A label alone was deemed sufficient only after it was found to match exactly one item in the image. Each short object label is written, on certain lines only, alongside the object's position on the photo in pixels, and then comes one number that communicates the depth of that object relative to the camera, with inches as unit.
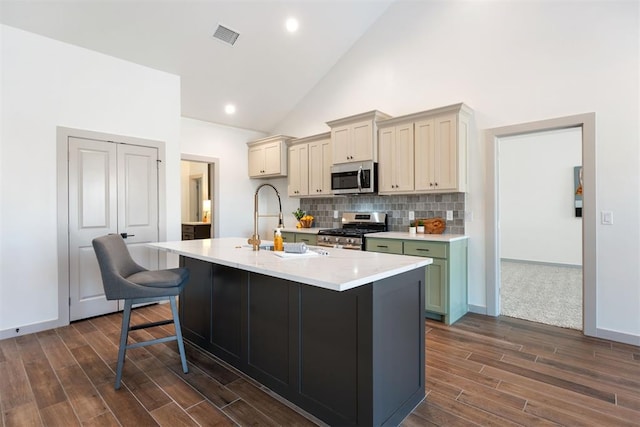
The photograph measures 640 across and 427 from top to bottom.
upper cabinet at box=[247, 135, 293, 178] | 225.1
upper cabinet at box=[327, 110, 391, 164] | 171.2
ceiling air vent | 157.6
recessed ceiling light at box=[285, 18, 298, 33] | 165.3
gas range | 169.5
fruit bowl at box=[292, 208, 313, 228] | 223.5
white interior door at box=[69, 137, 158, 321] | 143.0
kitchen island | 66.6
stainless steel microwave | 172.2
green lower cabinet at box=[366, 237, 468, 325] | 138.6
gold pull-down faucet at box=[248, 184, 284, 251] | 105.4
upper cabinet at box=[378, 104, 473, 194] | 146.5
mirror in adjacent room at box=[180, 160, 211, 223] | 330.0
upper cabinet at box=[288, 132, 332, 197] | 201.3
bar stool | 89.4
